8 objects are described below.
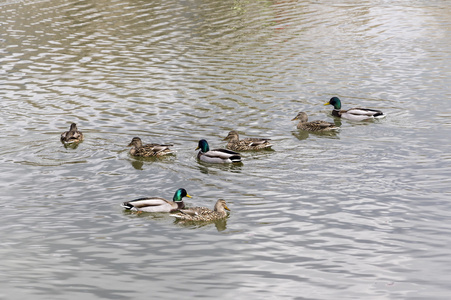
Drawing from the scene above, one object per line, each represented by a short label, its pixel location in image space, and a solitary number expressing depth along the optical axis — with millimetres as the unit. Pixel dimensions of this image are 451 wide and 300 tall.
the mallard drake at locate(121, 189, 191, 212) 15563
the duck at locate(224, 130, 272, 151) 19828
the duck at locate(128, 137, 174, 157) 19531
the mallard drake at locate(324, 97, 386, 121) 22641
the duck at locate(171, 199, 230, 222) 15203
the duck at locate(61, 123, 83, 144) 20625
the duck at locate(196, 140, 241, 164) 19172
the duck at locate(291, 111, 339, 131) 22094
